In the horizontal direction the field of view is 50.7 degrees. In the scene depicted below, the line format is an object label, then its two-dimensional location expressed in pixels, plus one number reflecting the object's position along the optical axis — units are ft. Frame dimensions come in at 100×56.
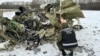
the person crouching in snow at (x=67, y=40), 8.28
